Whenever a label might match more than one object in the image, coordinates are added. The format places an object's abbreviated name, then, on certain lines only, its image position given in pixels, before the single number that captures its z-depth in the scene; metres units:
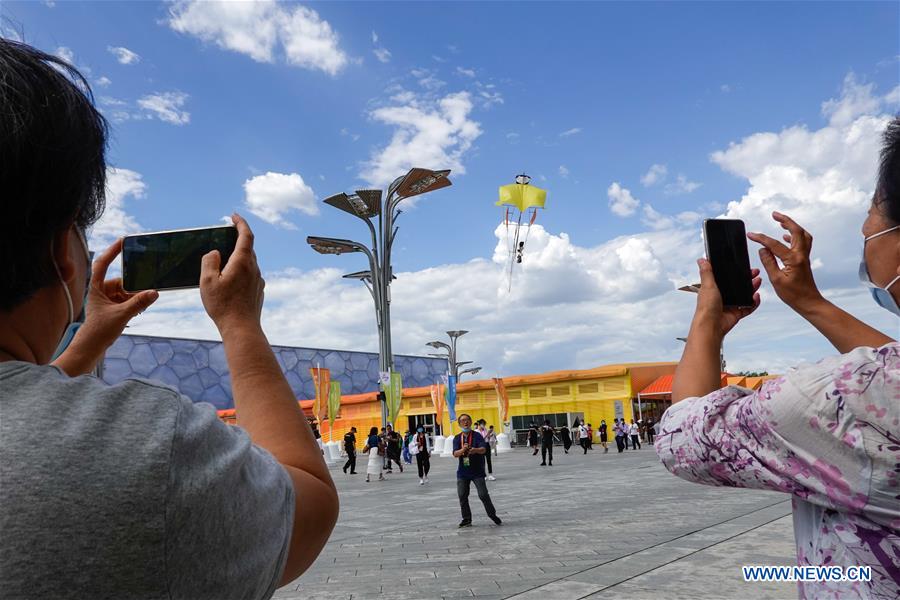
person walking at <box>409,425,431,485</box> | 17.08
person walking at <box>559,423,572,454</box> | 28.72
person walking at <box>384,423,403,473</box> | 21.67
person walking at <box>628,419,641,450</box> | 28.67
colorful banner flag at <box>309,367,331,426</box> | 27.28
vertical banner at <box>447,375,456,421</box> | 29.38
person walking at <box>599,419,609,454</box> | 27.44
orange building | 35.00
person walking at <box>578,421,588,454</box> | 27.47
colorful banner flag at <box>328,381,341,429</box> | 29.02
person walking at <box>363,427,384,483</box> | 18.81
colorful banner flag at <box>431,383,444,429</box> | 30.94
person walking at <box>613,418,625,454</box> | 26.95
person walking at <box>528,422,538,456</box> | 29.60
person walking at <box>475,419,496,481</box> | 17.24
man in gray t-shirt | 0.75
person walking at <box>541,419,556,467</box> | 20.91
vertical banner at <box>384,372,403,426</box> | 23.14
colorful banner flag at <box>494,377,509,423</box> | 31.97
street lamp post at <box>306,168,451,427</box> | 22.77
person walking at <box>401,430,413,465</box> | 27.62
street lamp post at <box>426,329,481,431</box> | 43.28
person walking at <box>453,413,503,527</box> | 9.08
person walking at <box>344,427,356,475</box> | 20.80
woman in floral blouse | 1.14
